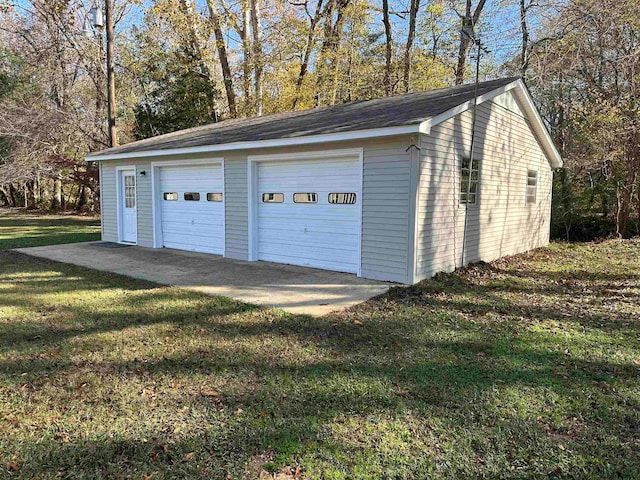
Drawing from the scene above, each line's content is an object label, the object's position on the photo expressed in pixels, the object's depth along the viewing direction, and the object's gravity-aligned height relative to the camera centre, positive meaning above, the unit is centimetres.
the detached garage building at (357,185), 685 +28
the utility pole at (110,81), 1326 +369
